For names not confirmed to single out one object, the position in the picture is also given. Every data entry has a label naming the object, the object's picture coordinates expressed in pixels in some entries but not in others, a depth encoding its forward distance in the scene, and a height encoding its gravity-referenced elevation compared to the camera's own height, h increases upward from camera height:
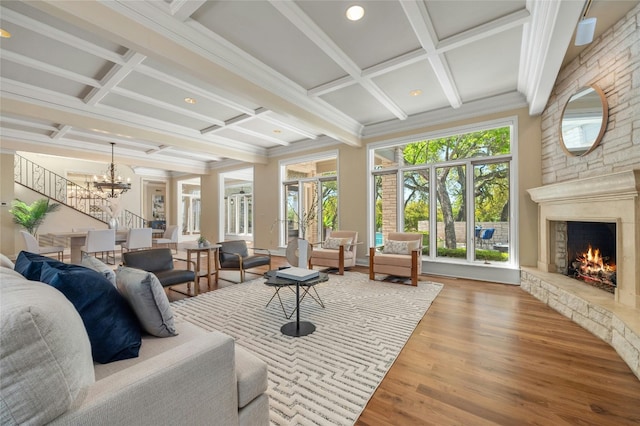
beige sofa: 0.70 -0.56
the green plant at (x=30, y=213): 6.36 +0.05
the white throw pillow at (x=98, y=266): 1.81 -0.36
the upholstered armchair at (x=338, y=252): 5.31 -0.72
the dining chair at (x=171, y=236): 7.56 -0.59
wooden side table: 4.38 -0.65
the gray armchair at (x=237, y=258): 4.47 -0.72
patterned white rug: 1.74 -1.16
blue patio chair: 4.84 -0.33
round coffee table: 2.70 -1.12
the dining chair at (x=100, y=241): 5.43 -0.53
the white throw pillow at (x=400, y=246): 4.85 -0.55
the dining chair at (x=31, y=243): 5.09 -0.53
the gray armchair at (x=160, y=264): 3.39 -0.65
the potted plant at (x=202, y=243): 4.68 -0.48
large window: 4.79 +0.47
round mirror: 3.08 +1.16
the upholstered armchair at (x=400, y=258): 4.44 -0.71
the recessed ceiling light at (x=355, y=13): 2.53 +1.92
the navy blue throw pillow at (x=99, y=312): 1.26 -0.46
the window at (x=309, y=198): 6.98 +0.47
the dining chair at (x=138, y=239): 6.22 -0.56
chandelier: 6.12 +0.70
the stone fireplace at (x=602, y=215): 2.54 +0.02
